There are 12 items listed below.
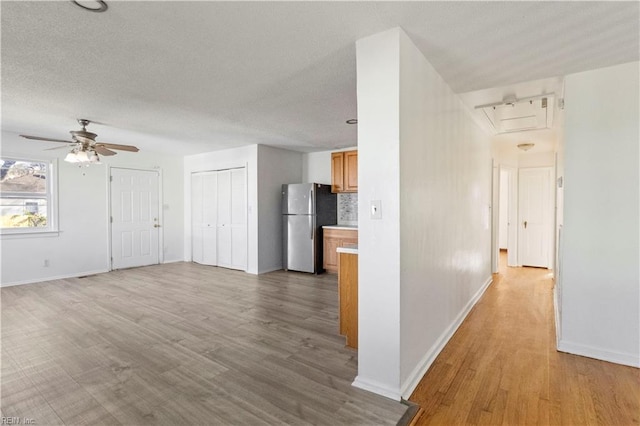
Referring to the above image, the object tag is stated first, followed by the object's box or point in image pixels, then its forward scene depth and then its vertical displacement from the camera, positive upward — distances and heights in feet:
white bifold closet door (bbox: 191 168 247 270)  20.23 -0.62
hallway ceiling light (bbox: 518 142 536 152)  17.33 +3.37
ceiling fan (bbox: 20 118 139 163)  12.57 +2.58
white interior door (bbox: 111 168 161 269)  20.30 -0.58
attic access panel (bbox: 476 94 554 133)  11.20 +3.69
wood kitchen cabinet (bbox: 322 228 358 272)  18.75 -1.99
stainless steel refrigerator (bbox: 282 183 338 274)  19.25 -0.86
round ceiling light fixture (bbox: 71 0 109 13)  5.60 +3.64
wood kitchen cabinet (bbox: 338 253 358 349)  8.96 -2.48
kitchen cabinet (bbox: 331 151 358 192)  19.36 +2.27
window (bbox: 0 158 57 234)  16.15 +0.71
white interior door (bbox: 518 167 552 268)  20.56 -0.56
